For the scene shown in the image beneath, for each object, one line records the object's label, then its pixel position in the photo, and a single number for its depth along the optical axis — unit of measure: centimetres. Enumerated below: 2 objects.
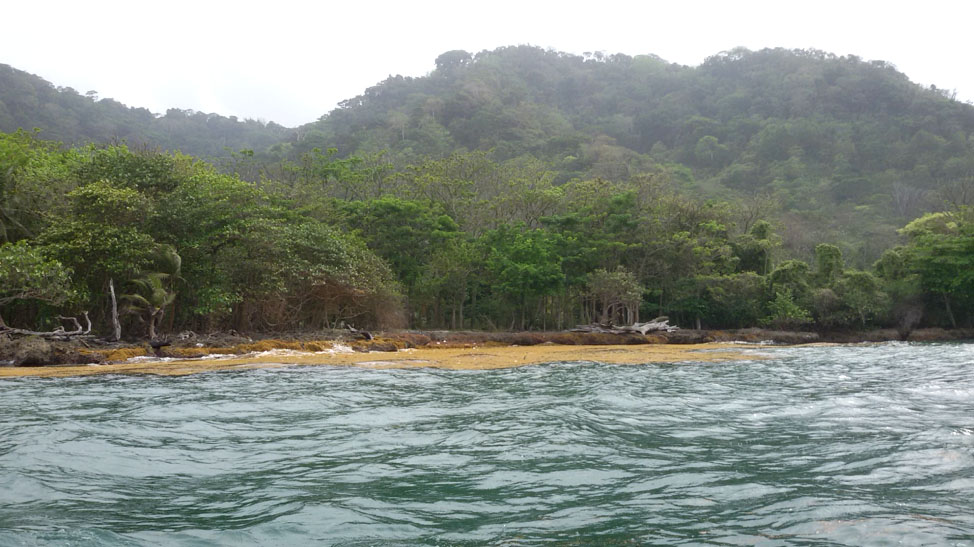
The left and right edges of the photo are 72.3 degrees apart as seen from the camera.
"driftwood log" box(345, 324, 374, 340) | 2164
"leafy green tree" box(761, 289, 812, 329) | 3372
